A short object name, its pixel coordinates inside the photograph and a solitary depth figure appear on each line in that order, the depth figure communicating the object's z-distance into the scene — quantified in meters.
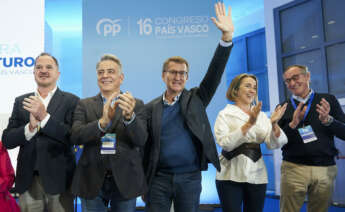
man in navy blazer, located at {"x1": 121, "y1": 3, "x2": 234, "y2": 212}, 2.00
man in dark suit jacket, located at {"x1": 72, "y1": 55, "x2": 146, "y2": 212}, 1.75
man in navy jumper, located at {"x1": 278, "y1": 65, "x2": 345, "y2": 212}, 2.65
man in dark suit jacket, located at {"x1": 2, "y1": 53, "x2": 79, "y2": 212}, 1.93
